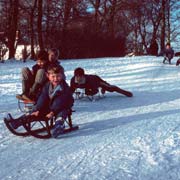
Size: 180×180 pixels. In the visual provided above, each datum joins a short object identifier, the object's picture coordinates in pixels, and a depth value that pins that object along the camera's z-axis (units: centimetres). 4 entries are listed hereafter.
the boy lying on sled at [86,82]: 960
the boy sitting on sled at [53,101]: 600
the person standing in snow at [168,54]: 2101
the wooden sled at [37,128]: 594
